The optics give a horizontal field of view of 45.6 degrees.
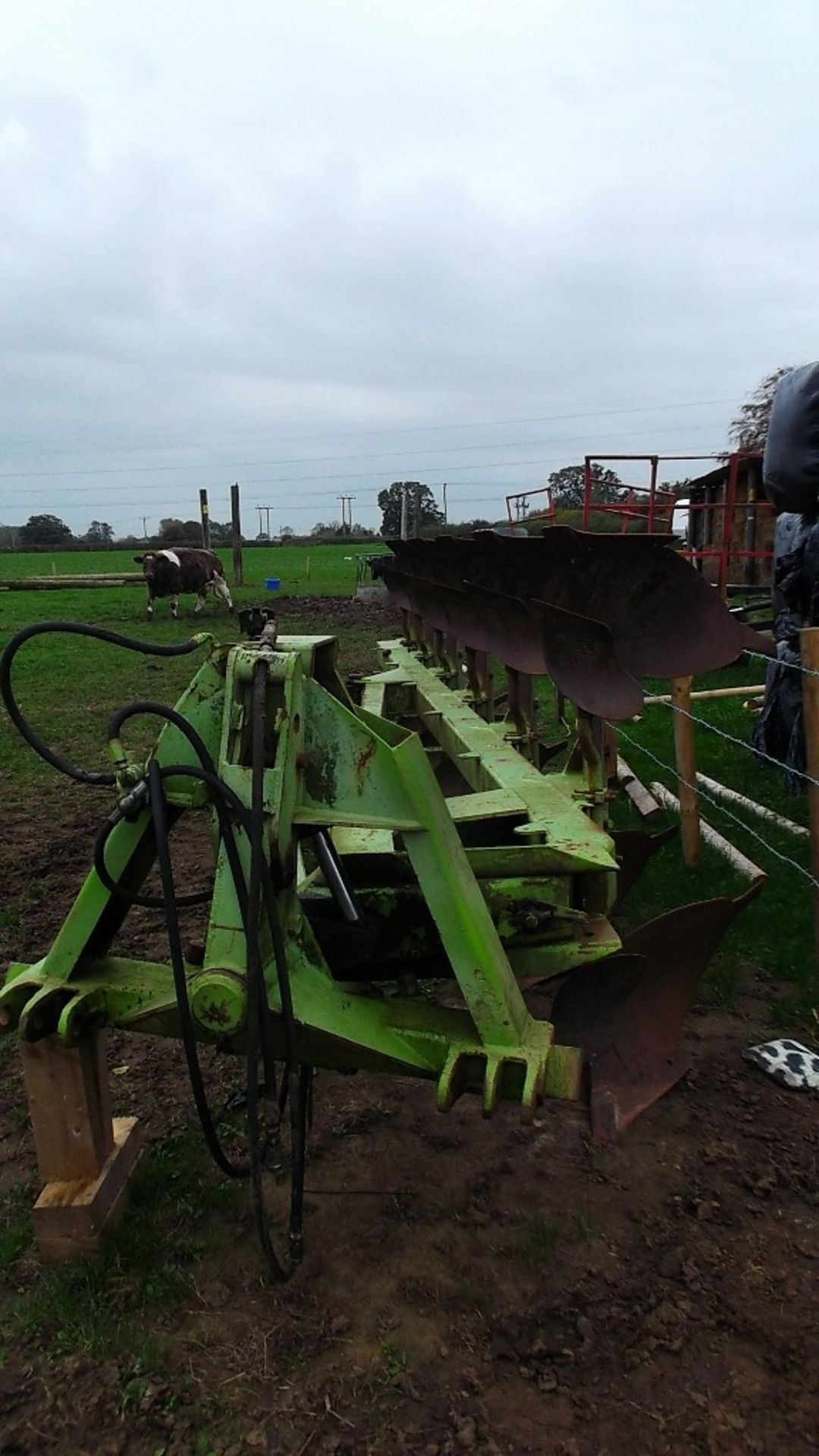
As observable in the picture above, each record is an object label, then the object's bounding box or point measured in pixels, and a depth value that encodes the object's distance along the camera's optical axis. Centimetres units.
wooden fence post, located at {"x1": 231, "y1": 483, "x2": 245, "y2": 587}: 2197
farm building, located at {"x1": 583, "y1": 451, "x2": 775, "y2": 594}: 1128
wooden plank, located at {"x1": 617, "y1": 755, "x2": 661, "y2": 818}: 543
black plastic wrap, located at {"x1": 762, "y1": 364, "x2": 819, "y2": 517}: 547
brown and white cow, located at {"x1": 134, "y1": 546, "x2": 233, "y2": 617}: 1694
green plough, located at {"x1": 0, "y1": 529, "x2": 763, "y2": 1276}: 205
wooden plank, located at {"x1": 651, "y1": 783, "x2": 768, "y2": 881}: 462
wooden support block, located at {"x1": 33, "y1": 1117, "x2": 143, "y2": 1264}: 231
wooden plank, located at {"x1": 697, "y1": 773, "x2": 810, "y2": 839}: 513
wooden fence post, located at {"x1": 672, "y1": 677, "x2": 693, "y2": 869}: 484
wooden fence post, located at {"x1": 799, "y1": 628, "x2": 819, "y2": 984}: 346
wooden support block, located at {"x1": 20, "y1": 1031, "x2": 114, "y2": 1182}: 228
